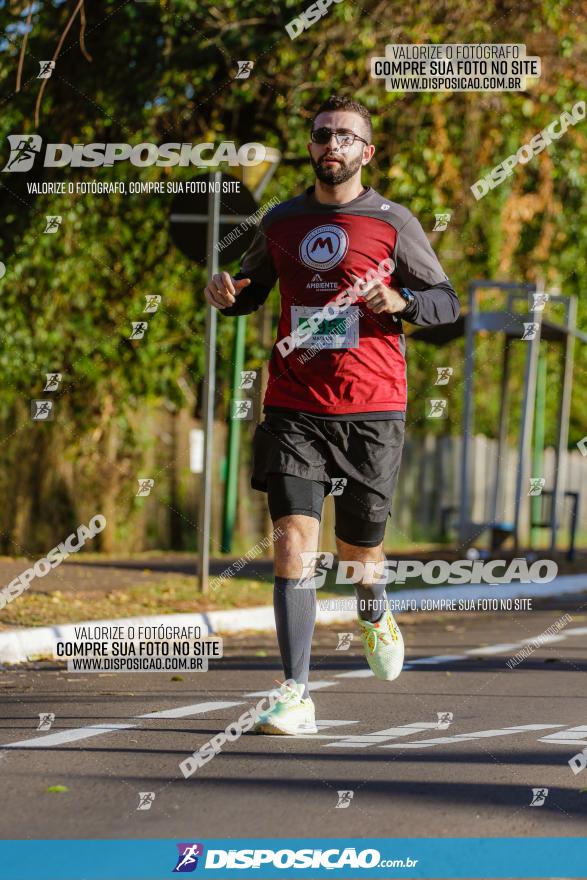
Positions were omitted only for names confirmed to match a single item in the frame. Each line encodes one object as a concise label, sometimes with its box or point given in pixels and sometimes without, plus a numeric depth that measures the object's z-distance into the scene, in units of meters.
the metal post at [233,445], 13.51
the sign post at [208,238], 11.32
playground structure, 16.17
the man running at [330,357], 6.05
